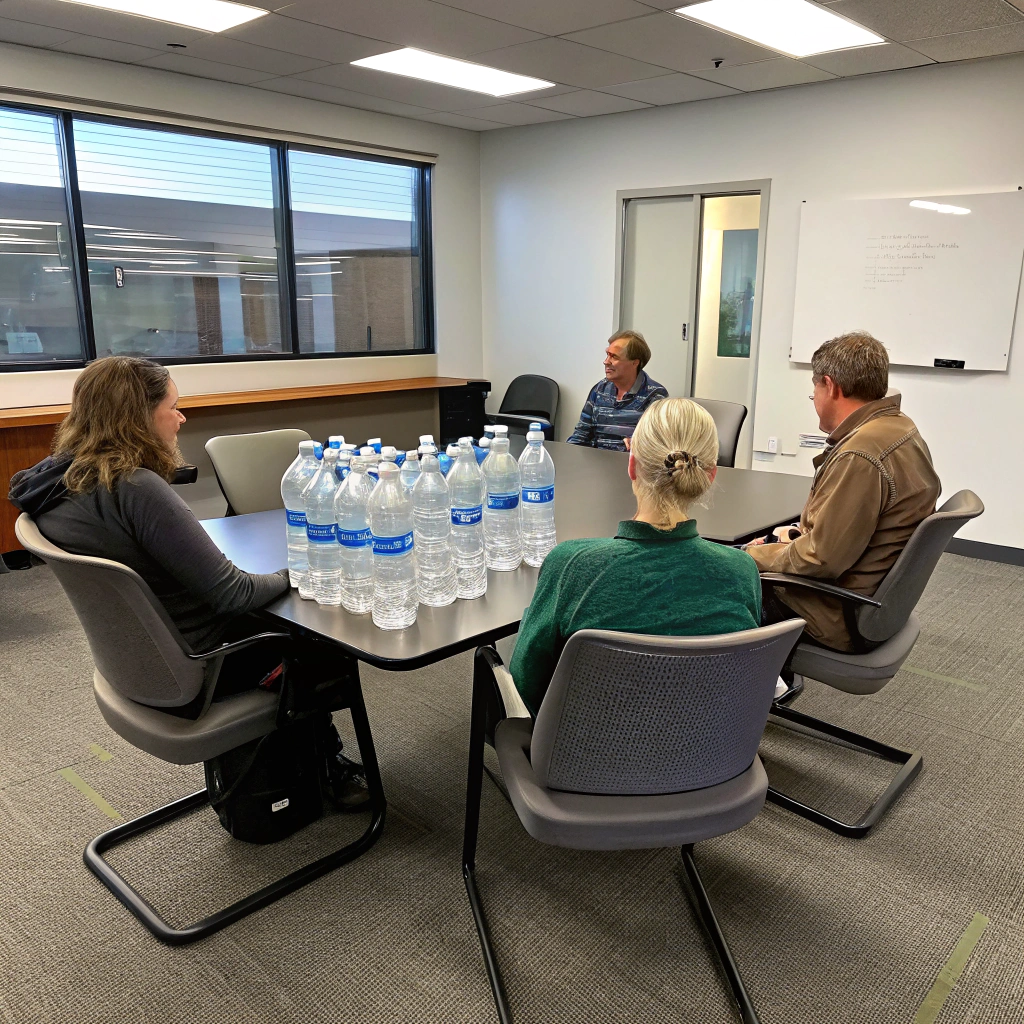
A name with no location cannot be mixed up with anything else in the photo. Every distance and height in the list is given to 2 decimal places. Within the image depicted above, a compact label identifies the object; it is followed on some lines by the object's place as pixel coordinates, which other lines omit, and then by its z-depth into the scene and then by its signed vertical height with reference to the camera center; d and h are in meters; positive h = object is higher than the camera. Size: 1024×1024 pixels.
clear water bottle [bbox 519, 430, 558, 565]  2.14 -0.48
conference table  1.64 -0.62
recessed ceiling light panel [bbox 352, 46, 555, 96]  4.52 +1.33
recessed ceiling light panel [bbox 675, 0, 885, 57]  3.60 +1.29
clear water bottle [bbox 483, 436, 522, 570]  2.05 -0.49
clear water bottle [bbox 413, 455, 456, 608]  1.84 -0.50
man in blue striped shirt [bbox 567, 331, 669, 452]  3.93 -0.40
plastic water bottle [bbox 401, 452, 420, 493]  2.00 -0.38
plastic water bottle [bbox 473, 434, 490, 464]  2.23 -0.36
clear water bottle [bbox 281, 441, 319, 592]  1.96 -0.46
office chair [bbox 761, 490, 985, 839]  2.04 -0.79
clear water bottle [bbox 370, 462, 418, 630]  1.72 -0.49
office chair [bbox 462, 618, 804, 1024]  1.30 -0.72
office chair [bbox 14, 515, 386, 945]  1.62 -0.82
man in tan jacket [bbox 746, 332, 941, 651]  2.12 -0.46
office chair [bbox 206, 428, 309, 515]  2.97 -0.55
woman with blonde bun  1.40 -0.43
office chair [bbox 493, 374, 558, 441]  6.41 -0.68
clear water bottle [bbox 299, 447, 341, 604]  1.82 -0.49
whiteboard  4.41 +0.21
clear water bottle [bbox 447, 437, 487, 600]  1.89 -0.49
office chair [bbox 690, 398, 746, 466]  3.66 -0.48
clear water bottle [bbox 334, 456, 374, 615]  1.75 -0.48
